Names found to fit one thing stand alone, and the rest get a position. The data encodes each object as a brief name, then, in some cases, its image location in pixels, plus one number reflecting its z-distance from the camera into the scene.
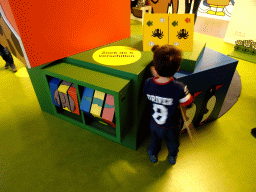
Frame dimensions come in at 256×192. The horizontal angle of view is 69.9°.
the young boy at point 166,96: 1.03
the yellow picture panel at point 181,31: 1.57
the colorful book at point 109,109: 1.28
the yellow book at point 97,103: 1.31
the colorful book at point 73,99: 1.43
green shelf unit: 1.21
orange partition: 1.30
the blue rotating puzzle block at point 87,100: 1.35
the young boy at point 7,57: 2.77
